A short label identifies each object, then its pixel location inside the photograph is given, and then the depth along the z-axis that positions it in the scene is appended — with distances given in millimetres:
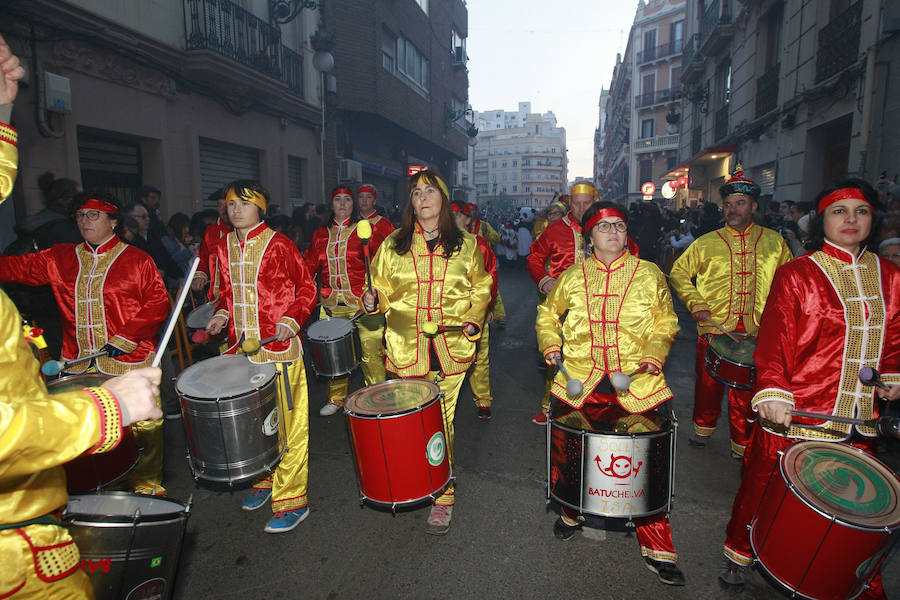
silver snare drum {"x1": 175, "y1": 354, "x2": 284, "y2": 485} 2812
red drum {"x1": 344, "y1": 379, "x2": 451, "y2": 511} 2785
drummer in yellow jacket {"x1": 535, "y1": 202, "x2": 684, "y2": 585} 2896
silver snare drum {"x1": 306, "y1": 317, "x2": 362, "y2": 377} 5008
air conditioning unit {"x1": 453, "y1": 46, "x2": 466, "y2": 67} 27531
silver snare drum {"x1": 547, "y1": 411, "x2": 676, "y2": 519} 2506
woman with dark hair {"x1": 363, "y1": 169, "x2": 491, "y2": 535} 3543
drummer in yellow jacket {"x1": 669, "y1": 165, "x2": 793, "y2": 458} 4328
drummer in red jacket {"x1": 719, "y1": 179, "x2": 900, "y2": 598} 2621
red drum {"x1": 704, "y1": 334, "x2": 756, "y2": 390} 3740
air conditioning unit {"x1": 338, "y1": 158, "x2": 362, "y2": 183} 17312
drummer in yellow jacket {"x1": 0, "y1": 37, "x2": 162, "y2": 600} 1318
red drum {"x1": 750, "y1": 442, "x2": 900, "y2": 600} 2068
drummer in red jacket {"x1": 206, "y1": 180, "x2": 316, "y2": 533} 3494
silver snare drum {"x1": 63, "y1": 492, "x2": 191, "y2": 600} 1864
